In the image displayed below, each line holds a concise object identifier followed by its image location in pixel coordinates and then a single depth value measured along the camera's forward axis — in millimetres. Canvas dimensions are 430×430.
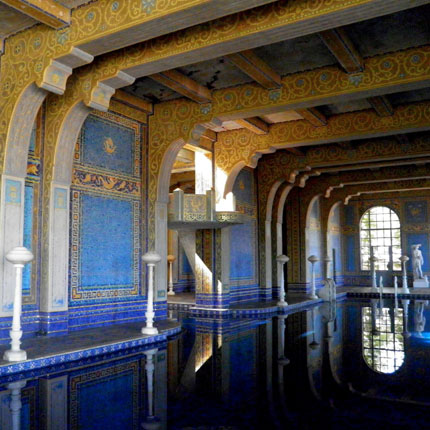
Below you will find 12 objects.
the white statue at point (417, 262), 16831
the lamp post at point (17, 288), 4980
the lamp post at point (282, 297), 11125
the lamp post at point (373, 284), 15684
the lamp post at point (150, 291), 6730
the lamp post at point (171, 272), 14361
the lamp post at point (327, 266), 15094
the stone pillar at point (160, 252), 8398
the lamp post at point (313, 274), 13015
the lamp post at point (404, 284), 15052
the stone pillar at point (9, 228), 5887
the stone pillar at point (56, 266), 6457
